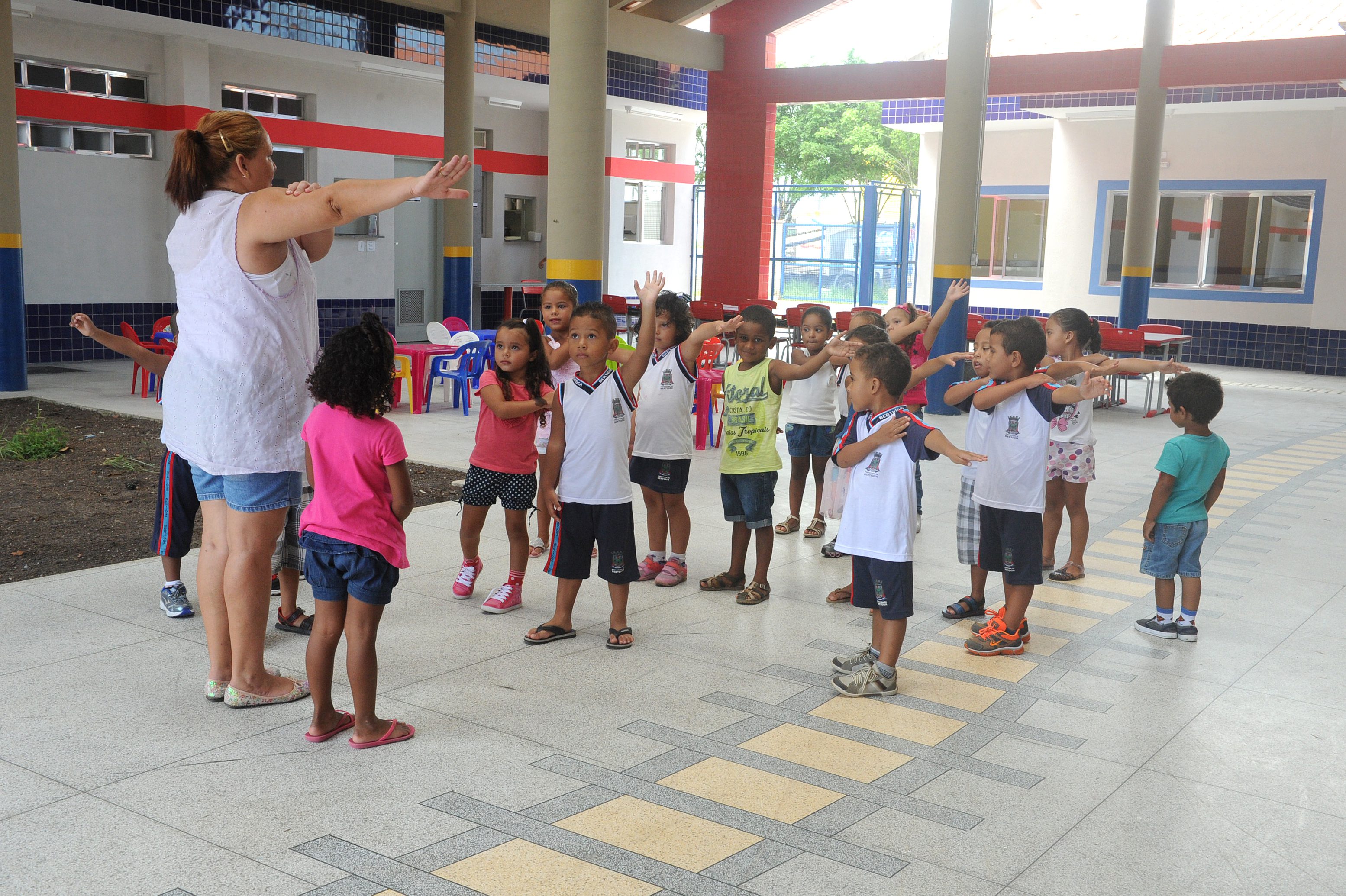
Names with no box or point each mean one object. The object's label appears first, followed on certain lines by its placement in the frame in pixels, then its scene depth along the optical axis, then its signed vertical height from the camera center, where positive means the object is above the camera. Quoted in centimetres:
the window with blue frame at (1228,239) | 1678 +97
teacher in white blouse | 303 -24
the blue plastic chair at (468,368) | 991 -81
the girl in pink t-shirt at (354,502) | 298 -61
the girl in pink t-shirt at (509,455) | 431 -70
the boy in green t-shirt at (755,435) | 456 -61
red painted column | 1648 +175
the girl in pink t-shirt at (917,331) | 530 -19
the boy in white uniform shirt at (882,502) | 356 -67
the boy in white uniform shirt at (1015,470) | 405 -63
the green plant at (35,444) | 737 -121
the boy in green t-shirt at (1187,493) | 427 -73
